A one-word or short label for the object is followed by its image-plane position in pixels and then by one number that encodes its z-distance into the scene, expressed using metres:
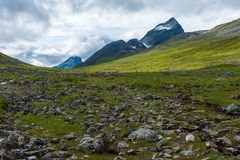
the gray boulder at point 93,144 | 12.10
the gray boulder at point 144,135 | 13.21
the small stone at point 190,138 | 12.28
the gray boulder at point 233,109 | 18.25
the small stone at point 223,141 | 11.56
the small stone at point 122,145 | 12.60
